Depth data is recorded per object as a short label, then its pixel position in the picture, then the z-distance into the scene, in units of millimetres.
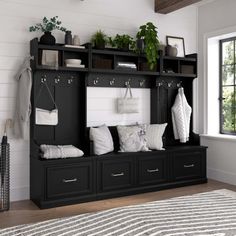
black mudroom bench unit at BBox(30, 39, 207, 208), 3855
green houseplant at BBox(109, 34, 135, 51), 4496
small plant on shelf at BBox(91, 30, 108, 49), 4305
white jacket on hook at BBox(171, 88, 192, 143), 4883
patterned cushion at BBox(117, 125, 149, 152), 4336
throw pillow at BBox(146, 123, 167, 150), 4555
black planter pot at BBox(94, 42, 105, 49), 4300
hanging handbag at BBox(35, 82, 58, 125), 4008
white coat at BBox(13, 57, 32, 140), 3863
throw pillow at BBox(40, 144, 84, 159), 3787
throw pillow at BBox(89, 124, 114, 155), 4148
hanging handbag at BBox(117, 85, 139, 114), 4648
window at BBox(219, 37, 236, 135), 5039
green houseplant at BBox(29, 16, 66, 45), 3965
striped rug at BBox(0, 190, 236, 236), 2857
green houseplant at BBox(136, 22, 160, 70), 4484
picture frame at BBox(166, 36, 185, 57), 5090
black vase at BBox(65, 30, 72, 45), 4129
